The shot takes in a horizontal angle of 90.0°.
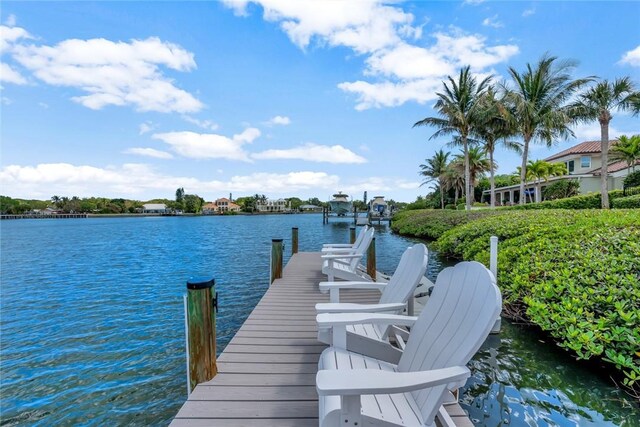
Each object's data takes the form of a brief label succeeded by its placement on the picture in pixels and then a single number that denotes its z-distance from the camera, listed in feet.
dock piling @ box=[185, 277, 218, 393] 8.27
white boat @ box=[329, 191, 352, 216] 168.65
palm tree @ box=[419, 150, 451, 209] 140.32
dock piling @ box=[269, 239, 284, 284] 21.43
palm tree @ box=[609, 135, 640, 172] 66.80
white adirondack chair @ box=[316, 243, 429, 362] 7.61
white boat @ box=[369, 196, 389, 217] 137.90
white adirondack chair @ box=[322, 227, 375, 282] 17.69
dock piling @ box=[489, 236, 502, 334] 14.96
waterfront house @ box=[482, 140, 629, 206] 77.61
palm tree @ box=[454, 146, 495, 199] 111.65
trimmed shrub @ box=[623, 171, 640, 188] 59.26
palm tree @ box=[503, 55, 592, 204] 60.44
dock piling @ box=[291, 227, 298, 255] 33.57
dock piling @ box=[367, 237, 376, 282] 22.19
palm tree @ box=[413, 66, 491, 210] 73.10
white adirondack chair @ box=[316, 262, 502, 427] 4.51
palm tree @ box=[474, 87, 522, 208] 66.35
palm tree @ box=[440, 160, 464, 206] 116.16
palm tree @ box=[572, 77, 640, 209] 47.21
